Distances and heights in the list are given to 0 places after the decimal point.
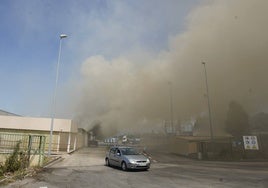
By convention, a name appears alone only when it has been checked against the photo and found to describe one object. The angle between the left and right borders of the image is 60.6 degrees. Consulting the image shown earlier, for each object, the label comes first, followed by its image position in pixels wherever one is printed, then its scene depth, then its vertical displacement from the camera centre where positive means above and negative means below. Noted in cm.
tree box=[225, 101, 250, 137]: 4188 +380
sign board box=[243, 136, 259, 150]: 2286 +22
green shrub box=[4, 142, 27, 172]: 1190 -85
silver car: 1360 -86
